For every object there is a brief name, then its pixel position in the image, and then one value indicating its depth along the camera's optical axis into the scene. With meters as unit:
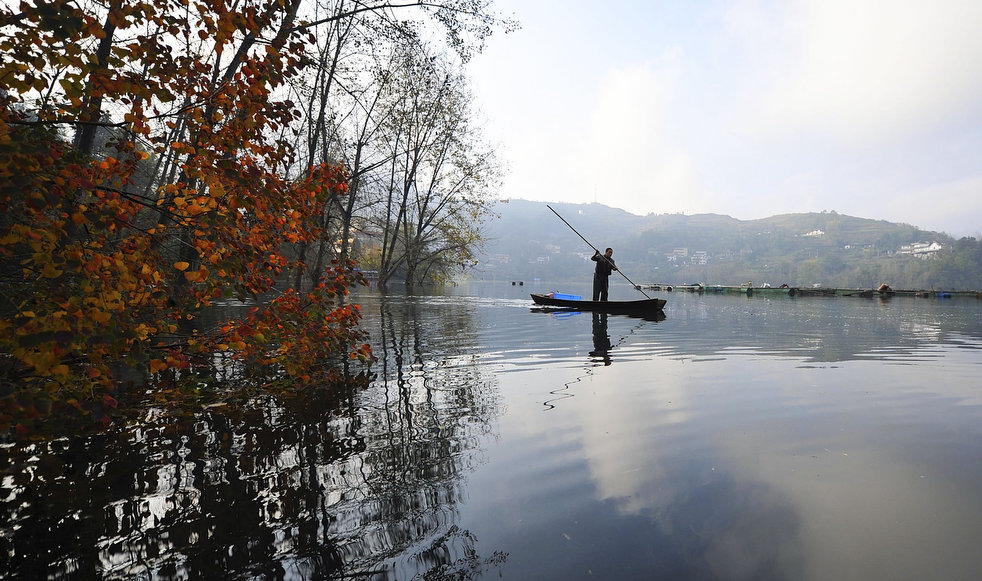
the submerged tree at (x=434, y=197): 43.00
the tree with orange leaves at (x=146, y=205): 2.71
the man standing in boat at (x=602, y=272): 24.62
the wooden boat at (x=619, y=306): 24.09
